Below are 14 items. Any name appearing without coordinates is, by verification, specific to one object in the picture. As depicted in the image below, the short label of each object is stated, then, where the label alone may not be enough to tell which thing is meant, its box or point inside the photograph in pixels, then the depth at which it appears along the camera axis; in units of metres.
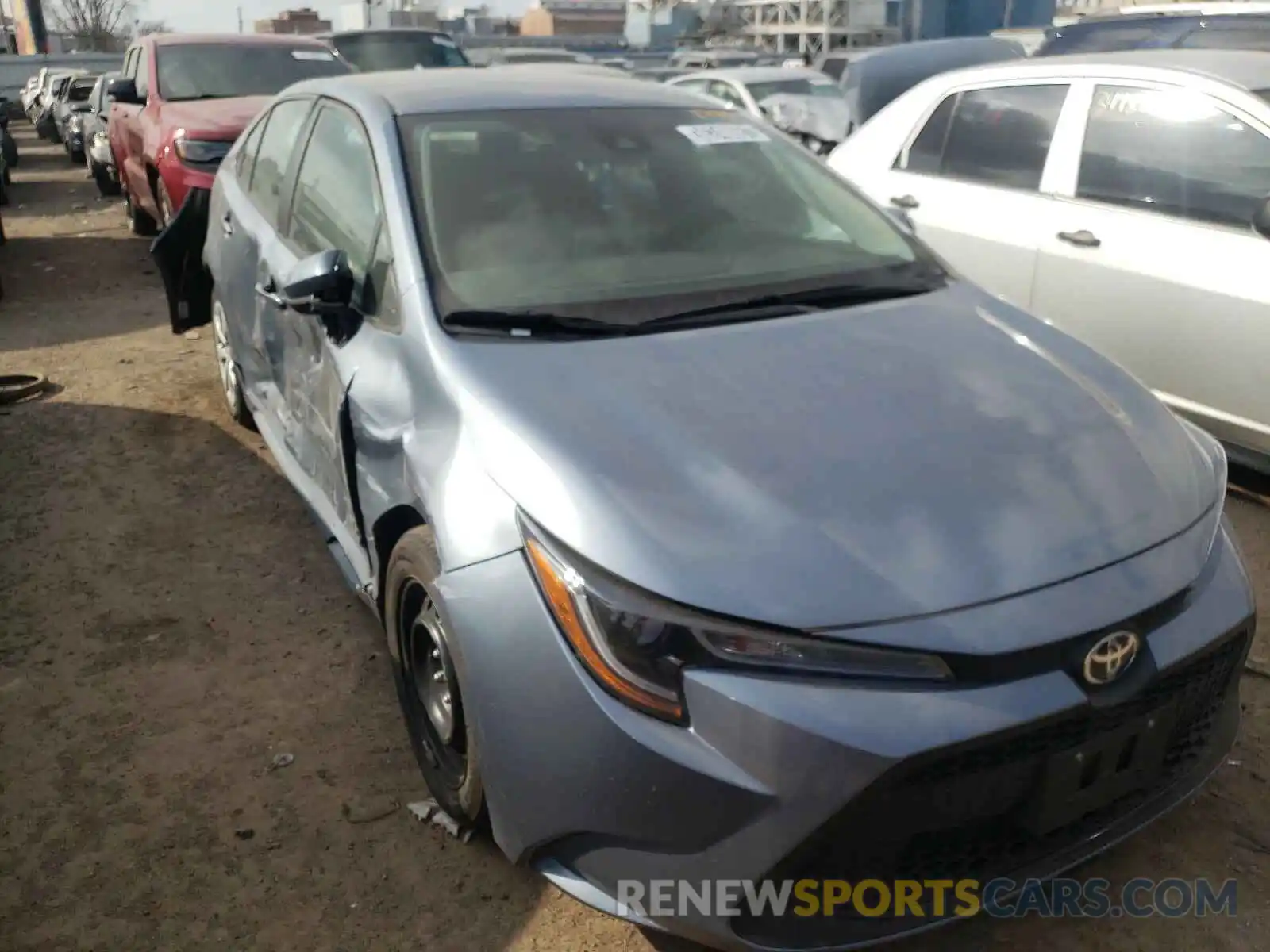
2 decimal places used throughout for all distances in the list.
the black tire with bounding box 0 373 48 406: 6.03
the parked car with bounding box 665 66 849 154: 9.42
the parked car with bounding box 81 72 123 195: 12.46
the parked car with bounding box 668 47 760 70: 19.77
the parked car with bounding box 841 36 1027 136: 9.43
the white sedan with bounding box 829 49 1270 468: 4.14
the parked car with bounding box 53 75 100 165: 17.95
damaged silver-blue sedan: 1.96
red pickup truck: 8.05
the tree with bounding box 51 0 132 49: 61.19
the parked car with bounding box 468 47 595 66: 19.88
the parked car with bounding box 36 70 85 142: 20.97
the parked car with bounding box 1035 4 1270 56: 7.26
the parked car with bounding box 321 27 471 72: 13.10
